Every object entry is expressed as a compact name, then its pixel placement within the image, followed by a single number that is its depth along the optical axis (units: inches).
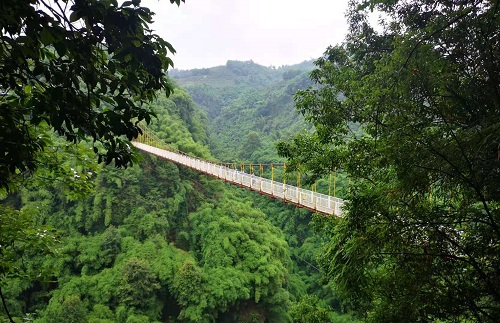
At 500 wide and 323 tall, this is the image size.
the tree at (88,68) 176.0
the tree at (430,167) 307.1
